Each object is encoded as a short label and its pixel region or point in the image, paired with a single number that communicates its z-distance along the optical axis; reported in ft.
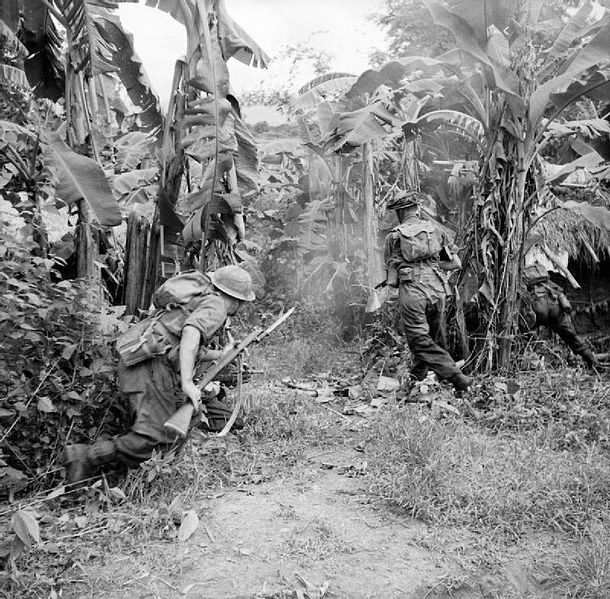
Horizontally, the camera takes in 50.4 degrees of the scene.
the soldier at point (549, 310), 24.70
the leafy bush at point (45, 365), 12.87
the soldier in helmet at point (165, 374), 13.38
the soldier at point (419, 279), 20.83
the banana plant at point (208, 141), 17.28
